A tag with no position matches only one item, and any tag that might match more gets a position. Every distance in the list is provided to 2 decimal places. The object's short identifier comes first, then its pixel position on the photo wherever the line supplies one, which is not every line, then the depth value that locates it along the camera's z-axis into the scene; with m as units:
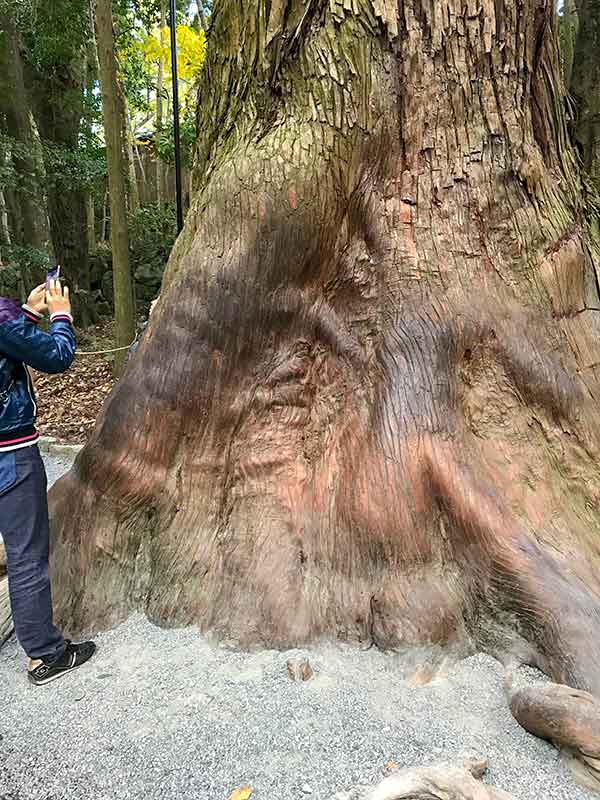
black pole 3.72
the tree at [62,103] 8.49
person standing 2.27
